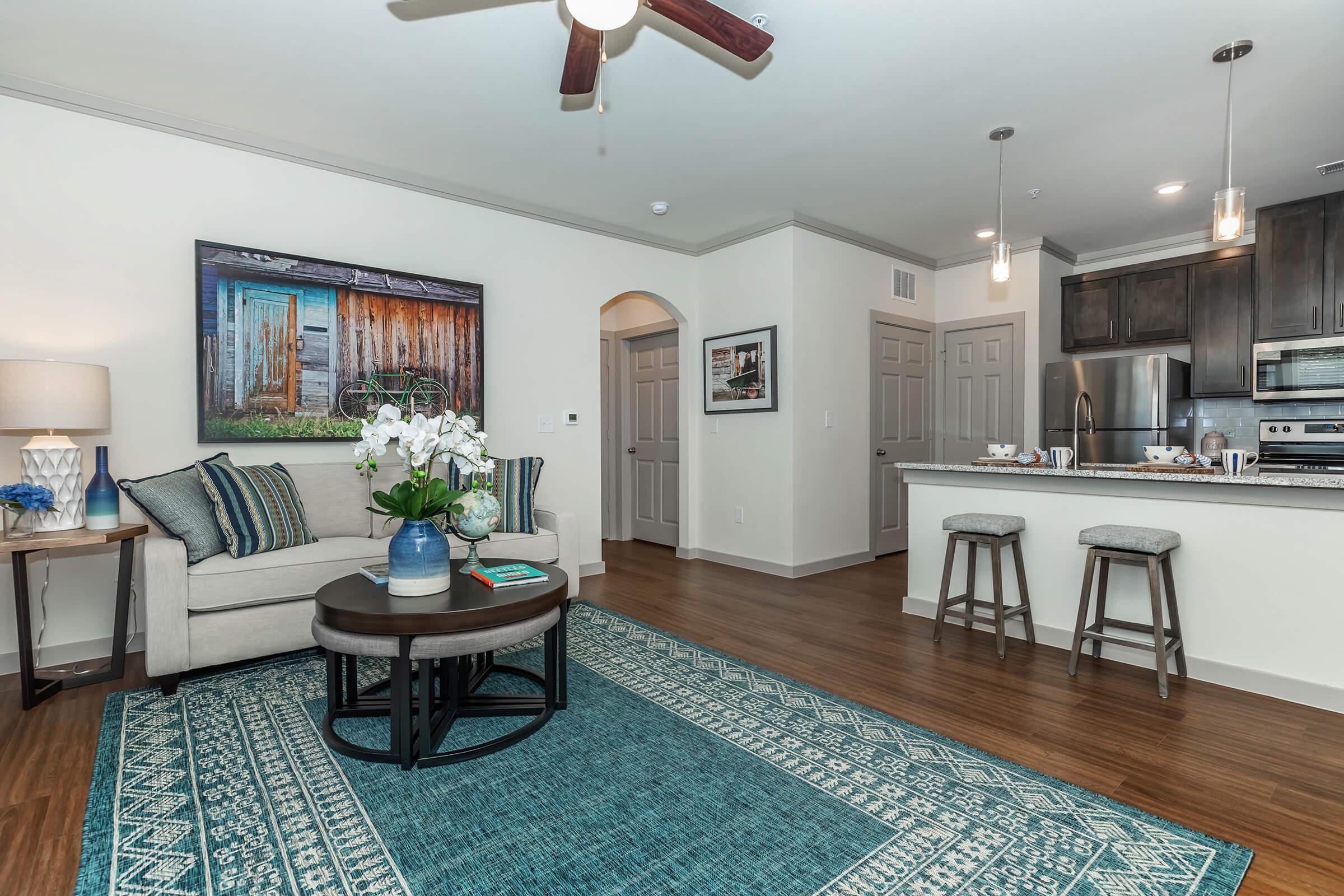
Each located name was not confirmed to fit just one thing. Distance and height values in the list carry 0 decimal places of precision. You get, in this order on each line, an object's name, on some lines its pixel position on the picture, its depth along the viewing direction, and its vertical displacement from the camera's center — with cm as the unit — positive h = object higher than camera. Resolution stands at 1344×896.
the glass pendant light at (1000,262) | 335 +89
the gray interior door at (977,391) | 570 +39
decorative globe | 250 -29
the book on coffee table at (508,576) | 243 -52
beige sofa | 269 -66
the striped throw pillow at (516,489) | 388 -31
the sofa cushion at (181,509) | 282 -31
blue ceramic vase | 227 -43
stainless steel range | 445 -9
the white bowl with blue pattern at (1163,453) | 330 -10
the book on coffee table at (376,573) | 246 -52
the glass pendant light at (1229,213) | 250 +84
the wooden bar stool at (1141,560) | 270 -53
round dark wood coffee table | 208 -77
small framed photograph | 502 +50
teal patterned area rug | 159 -105
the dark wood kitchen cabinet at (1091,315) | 552 +102
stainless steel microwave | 439 +44
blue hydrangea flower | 255 -22
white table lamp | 262 +10
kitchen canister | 342 -5
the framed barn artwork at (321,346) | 343 +53
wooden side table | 255 -63
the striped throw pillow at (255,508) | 300 -33
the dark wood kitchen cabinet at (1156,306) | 515 +102
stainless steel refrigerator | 494 +24
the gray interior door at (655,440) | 613 -3
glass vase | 264 -34
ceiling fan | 181 +128
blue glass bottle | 280 -27
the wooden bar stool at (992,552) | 319 -58
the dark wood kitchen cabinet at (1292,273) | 440 +109
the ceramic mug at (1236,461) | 281 -11
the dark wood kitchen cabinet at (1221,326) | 484 +80
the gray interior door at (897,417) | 566 +17
